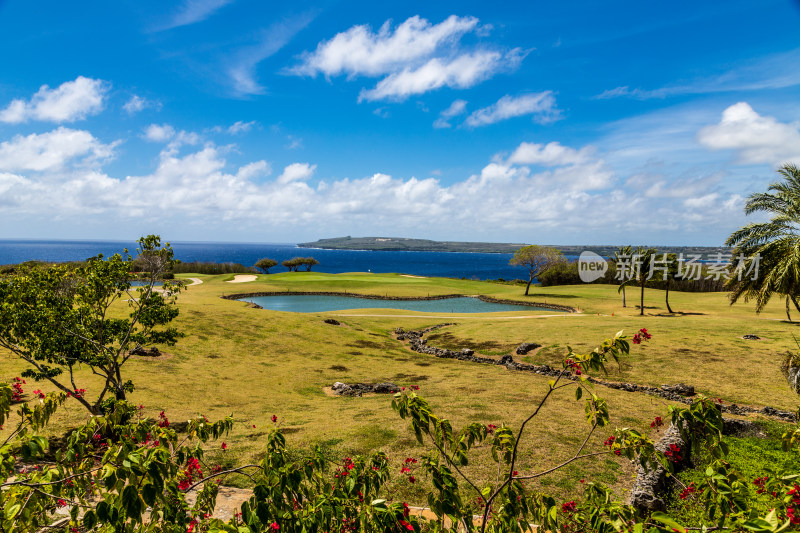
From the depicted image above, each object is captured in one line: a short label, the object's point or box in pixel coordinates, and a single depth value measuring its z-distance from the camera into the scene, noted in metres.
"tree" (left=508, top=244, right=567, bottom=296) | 74.31
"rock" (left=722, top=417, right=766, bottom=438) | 15.03
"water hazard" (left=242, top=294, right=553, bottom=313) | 63.25
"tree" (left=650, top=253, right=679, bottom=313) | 51.10
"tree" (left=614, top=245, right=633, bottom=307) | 62.47
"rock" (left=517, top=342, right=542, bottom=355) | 31.29
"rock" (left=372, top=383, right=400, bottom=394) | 22.67
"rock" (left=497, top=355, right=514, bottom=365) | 30.05
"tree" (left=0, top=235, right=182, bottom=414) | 12.45
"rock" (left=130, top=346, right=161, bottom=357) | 25.28
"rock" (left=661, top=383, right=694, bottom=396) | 20.78
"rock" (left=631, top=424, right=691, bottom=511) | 10.09
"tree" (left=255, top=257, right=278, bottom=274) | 124.50
